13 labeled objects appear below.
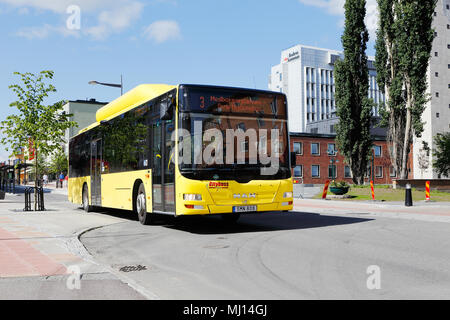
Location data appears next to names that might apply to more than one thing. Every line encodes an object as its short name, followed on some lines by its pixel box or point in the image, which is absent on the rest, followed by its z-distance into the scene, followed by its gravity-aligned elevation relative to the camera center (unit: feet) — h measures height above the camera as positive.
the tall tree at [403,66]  110.73 +24.14
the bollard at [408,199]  71.46 -4.62
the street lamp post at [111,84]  90.70 +16.54
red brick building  206.80 +3.98
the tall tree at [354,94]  118.42 +18.43
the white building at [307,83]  386.32 +70.62
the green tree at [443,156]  220.43 +5.41
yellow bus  35.55 +1.41
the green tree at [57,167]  266.28 +3.00
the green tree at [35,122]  62.85 +6.61
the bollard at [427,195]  83.79 -4.91
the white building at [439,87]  291.99 +49.59
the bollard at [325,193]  92.55 -4.62
